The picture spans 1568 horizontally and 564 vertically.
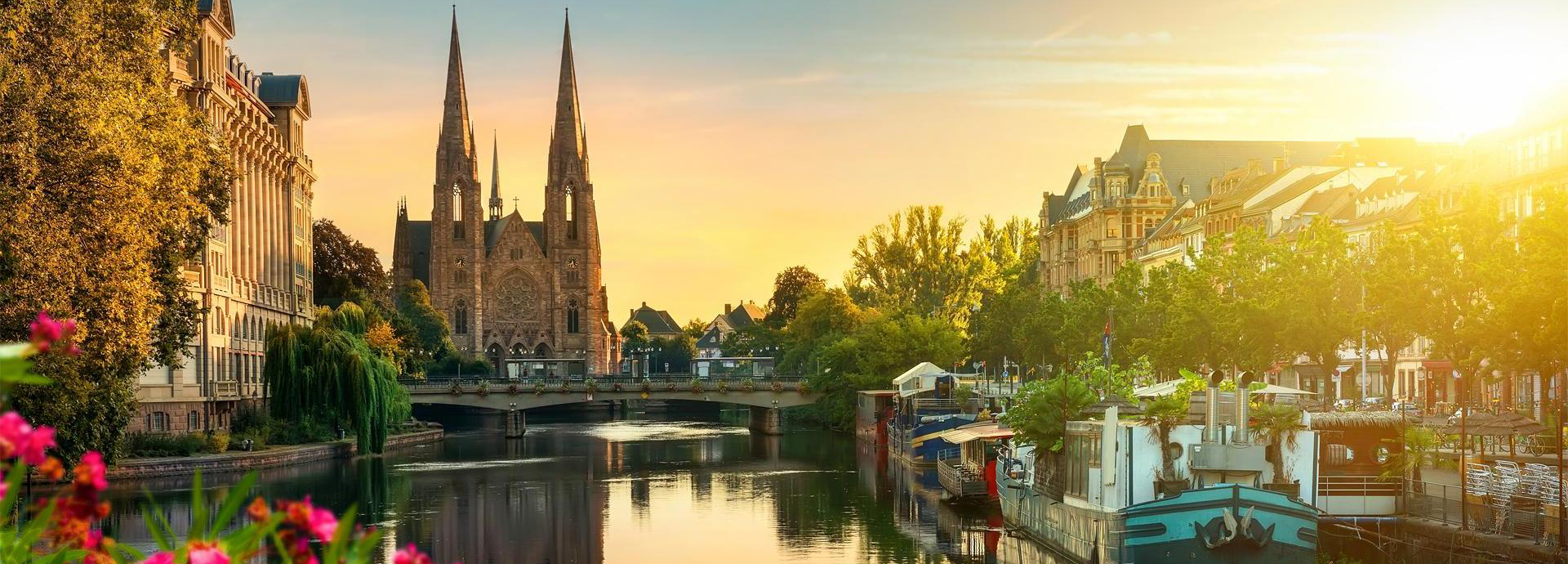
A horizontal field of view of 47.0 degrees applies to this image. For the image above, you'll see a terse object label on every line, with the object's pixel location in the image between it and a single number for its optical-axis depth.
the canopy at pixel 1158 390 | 45.84
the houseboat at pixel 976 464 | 53.62
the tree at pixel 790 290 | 164.38
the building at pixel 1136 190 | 128.75
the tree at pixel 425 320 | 152.25
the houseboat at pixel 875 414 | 88.50
